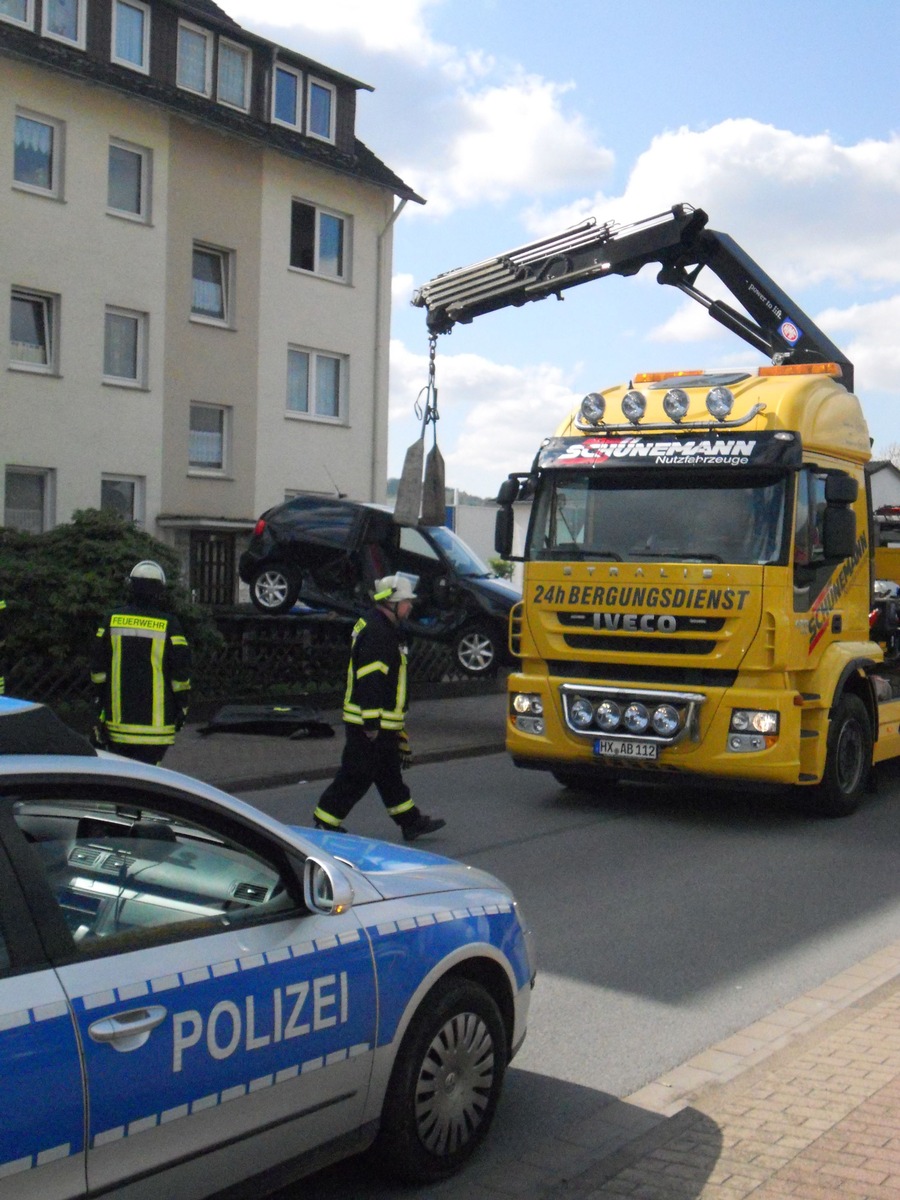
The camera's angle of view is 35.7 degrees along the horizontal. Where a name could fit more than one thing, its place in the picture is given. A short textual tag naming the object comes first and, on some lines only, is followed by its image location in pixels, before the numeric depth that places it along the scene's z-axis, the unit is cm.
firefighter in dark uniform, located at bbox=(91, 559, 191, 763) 843
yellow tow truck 1014
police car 312
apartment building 2505
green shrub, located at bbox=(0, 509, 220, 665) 1555
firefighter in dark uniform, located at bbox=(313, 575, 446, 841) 923
